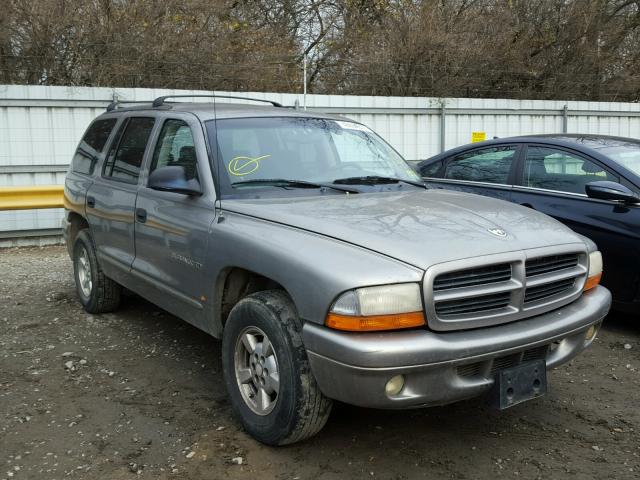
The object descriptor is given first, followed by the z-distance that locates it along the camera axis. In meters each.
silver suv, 2.90
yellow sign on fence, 12.47
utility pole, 11.08
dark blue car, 5.02
